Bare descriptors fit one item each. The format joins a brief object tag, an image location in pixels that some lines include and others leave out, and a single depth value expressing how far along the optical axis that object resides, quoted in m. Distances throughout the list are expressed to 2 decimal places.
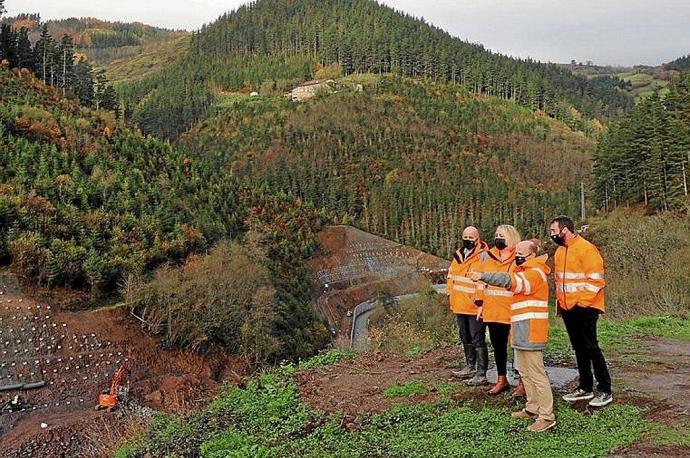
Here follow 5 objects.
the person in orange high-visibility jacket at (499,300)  7.02
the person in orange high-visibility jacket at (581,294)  6.48
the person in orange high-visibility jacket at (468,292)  7.85
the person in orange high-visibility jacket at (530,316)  6.31
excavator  21.67
